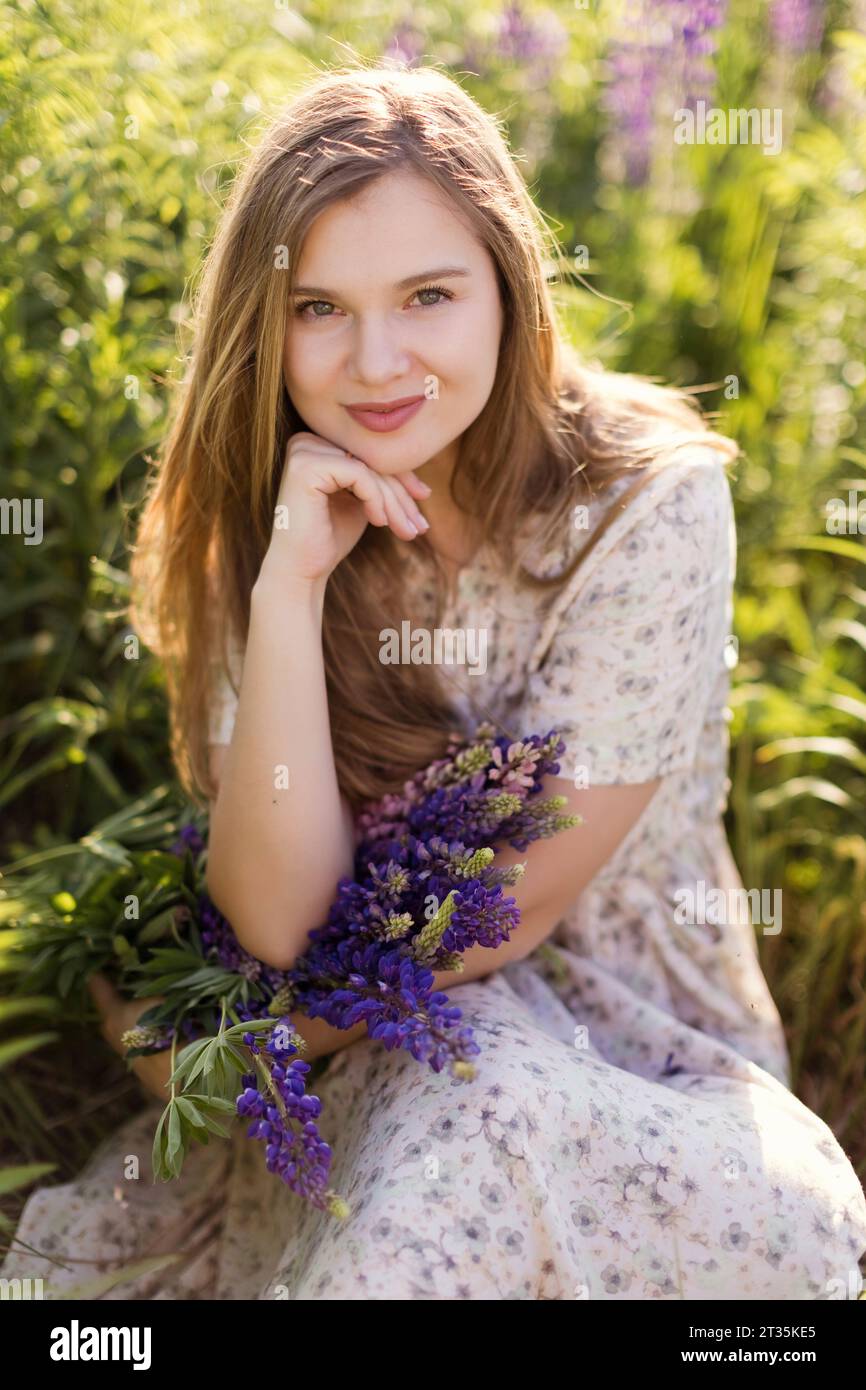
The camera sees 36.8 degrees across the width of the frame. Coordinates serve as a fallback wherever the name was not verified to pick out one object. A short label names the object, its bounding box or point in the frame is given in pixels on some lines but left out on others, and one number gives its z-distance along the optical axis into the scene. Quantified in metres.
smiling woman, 1.55
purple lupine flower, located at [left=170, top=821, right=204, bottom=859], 1.98
